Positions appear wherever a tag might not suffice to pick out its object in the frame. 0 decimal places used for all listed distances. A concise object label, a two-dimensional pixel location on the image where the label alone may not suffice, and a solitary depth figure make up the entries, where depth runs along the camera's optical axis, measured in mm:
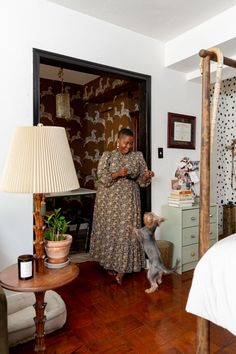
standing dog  2541
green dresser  2898
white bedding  1084
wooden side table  1247
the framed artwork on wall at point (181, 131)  3164
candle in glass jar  1314
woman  2676
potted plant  1437
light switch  3088
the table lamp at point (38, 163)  1251
